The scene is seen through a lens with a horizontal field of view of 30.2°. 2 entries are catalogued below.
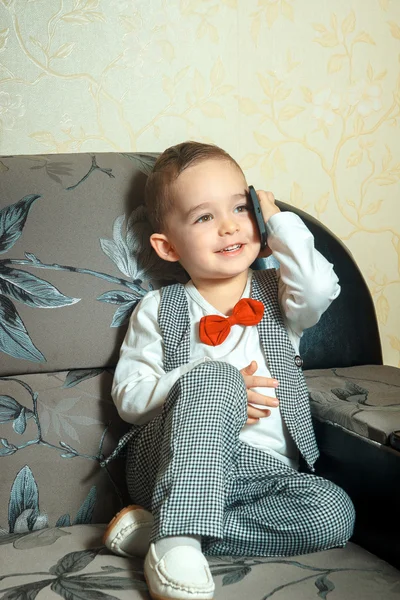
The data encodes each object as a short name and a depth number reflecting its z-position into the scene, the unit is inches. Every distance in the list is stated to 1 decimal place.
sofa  41.5
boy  39.1
